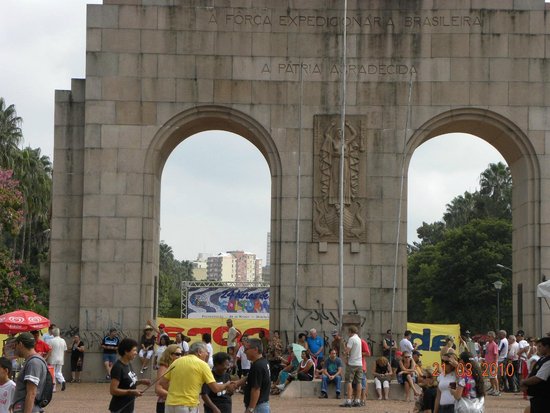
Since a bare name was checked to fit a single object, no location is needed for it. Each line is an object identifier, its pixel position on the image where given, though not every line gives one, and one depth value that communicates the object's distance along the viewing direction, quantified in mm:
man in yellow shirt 13703
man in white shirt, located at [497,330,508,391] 28767
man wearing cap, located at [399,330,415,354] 28500
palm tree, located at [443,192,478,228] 90562
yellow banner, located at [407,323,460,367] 35812
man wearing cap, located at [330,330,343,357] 27558
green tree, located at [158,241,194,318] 107031
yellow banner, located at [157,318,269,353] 38156
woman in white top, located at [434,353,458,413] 14075
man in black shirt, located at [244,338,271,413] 13945
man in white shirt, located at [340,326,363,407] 24125
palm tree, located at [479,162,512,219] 84688
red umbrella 25422
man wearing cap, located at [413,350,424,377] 25258
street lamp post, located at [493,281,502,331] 57156
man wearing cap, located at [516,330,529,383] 27938
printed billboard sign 56969
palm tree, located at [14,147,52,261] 60369
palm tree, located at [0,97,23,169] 58688
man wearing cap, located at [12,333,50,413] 12219
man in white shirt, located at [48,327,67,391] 26172
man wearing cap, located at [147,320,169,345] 29389
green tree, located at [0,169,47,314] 42125
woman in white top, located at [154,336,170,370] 23828
